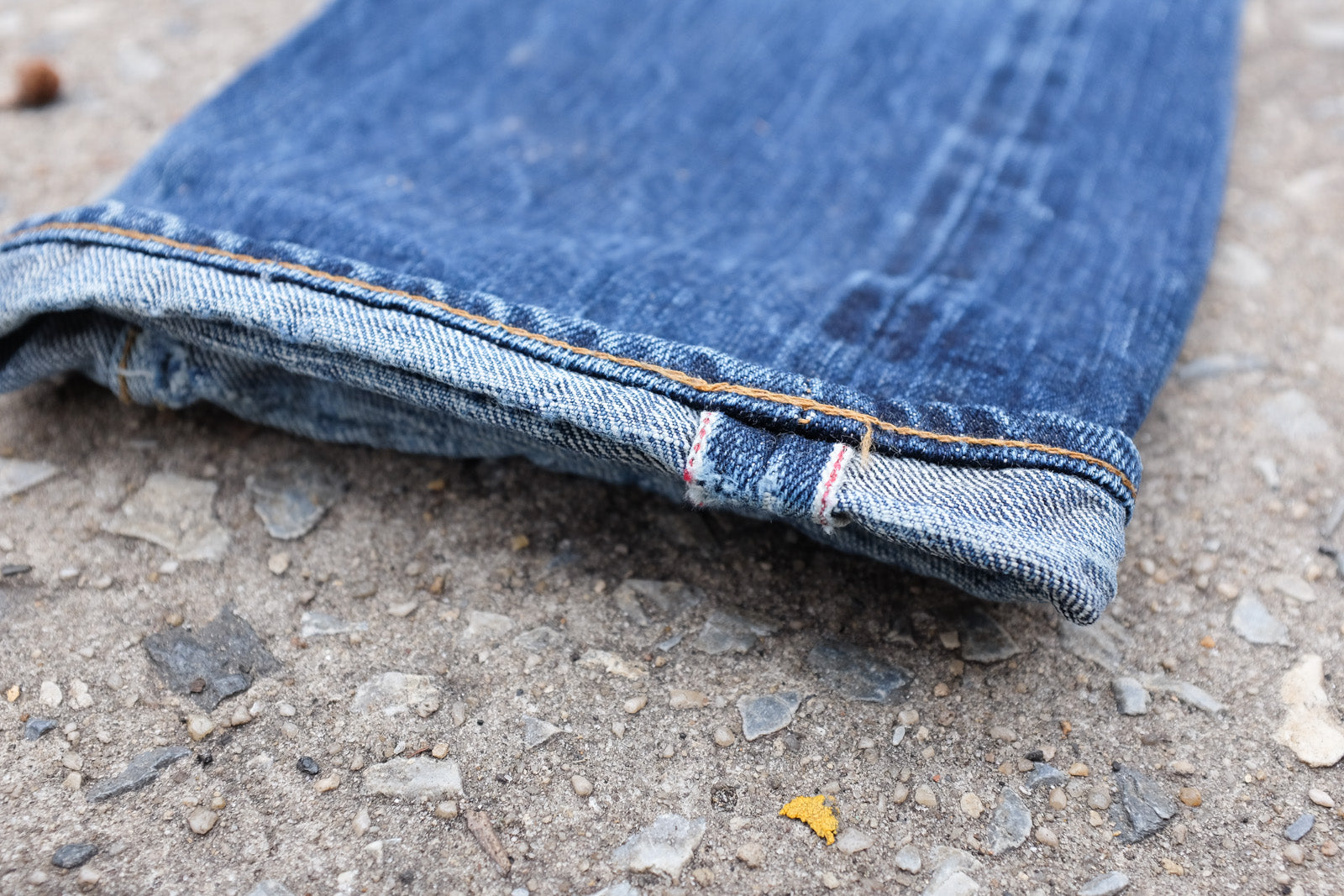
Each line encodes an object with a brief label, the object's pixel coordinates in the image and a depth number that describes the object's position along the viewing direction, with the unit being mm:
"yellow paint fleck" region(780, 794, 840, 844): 392
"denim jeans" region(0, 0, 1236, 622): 398
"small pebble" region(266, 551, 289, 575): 423
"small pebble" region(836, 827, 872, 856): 391
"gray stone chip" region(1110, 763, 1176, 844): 393
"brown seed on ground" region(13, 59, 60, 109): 523
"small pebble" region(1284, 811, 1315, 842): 392
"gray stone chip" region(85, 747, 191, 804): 392
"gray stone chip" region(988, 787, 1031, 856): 391
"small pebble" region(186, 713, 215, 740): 399
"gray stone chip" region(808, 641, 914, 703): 409
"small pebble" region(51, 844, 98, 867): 383
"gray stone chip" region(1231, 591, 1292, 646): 418
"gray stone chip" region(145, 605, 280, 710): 406
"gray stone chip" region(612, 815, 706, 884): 388
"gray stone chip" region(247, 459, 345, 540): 430
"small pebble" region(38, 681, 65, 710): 402
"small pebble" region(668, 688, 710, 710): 406
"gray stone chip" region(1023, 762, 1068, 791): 398
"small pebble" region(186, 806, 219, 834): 388
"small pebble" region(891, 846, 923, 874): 389
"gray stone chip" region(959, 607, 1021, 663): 414
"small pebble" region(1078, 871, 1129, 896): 387
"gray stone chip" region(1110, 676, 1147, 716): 407
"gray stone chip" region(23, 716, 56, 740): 398
